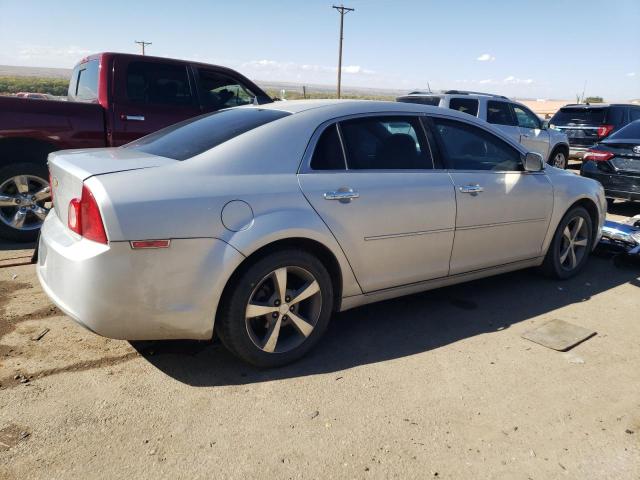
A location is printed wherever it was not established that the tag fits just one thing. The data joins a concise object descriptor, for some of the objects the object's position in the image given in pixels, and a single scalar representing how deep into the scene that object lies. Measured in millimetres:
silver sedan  2656
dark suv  12961
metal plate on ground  3612
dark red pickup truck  5297
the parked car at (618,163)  7398
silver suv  10320
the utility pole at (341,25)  40562
